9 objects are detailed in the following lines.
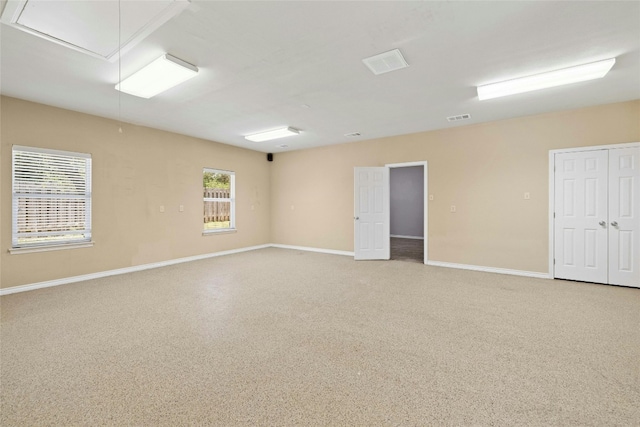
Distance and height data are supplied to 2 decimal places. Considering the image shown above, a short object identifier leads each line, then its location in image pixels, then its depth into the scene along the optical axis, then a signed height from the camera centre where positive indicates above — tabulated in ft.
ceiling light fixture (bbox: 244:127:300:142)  17.29 +5.30
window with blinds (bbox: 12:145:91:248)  12.34 +0.75
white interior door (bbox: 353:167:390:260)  19.62 -0.11
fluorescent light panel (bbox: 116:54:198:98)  8.85 +4.91
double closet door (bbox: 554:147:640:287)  12.66 -0.25
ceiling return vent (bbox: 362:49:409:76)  8.59 +5.06
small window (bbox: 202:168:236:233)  20.66 +0.99
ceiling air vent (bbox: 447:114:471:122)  14.65 +5.31
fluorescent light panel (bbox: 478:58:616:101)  9.35 +5.06
